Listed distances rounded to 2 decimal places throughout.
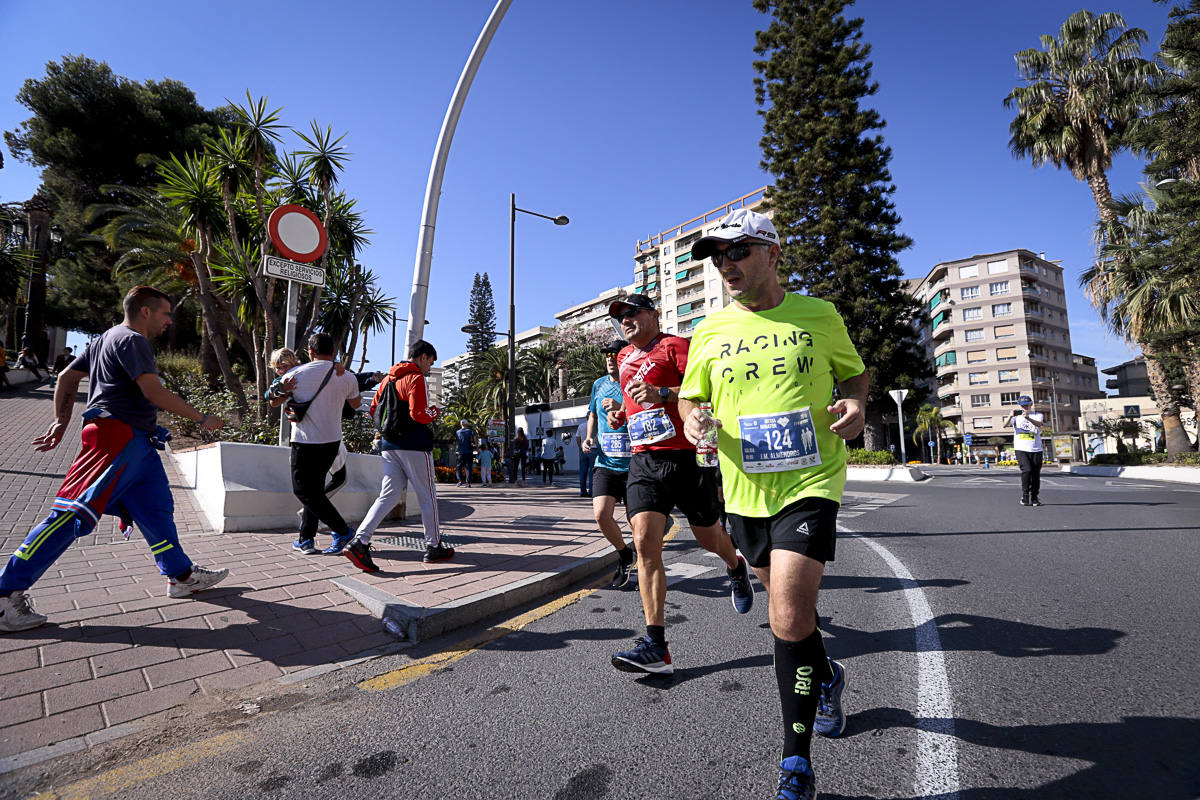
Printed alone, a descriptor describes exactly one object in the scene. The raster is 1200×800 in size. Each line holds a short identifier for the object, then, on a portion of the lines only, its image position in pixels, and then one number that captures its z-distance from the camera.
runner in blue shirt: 4.07
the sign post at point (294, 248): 5.85
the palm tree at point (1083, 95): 21.64
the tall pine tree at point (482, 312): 79.94
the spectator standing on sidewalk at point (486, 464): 18.05
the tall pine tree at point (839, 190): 27.94
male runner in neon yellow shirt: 1.85
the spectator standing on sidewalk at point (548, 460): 20.28
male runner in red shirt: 2.78
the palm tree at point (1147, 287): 18.23
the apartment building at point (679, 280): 71.69
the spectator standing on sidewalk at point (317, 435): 4.84
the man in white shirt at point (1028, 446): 9.46
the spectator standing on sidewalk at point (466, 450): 17.59
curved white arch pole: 7.00
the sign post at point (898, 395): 21.44
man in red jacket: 4.73
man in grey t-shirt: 3.02
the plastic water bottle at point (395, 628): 3.33
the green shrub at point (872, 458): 23.14
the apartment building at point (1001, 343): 63.47
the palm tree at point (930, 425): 64.75
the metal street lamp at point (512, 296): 19.69
